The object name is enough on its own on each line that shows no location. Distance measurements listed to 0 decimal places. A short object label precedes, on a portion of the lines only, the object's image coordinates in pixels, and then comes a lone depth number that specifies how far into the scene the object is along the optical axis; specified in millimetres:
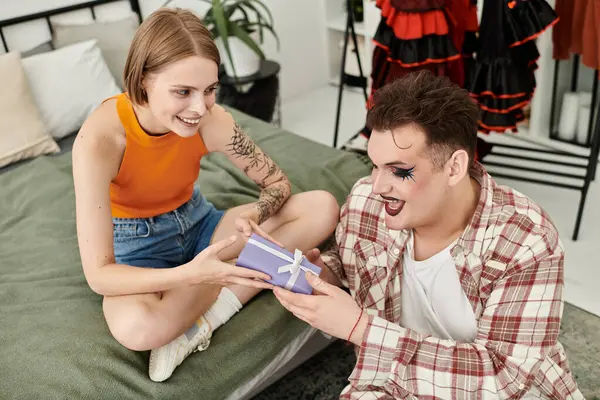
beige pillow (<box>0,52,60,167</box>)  2248
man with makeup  1117
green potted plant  2723
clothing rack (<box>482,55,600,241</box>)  2152
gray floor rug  1686
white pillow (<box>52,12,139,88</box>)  2652
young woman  1283
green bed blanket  1304
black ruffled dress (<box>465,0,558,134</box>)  1979
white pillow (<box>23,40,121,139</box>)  2404
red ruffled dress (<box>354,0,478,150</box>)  2041
